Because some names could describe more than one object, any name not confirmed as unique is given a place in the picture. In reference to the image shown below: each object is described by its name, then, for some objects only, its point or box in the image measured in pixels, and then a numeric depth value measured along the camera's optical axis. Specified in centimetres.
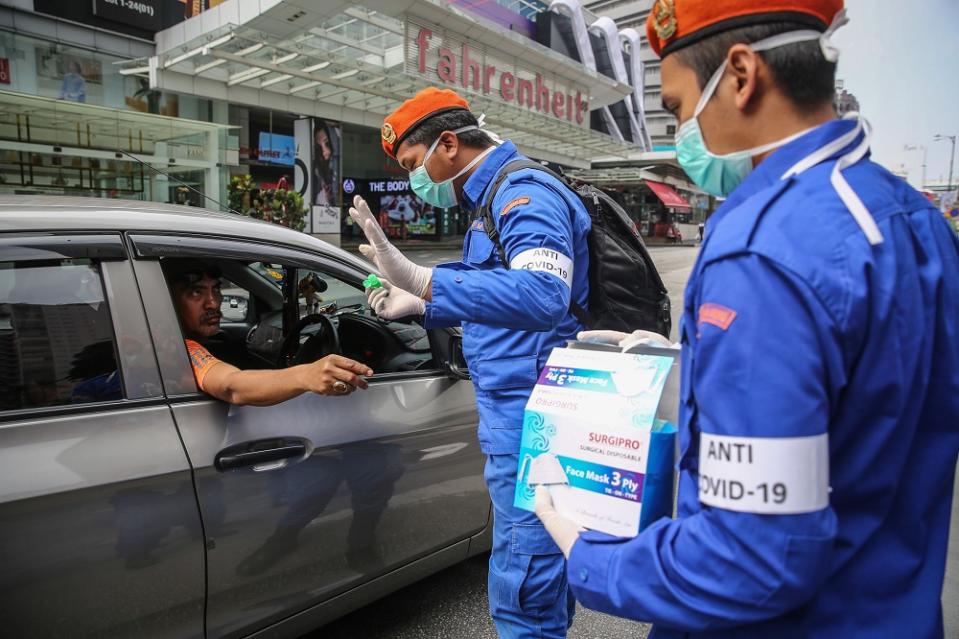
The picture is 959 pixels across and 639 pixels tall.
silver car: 157
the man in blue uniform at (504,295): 158
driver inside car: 187
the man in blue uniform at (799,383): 73
